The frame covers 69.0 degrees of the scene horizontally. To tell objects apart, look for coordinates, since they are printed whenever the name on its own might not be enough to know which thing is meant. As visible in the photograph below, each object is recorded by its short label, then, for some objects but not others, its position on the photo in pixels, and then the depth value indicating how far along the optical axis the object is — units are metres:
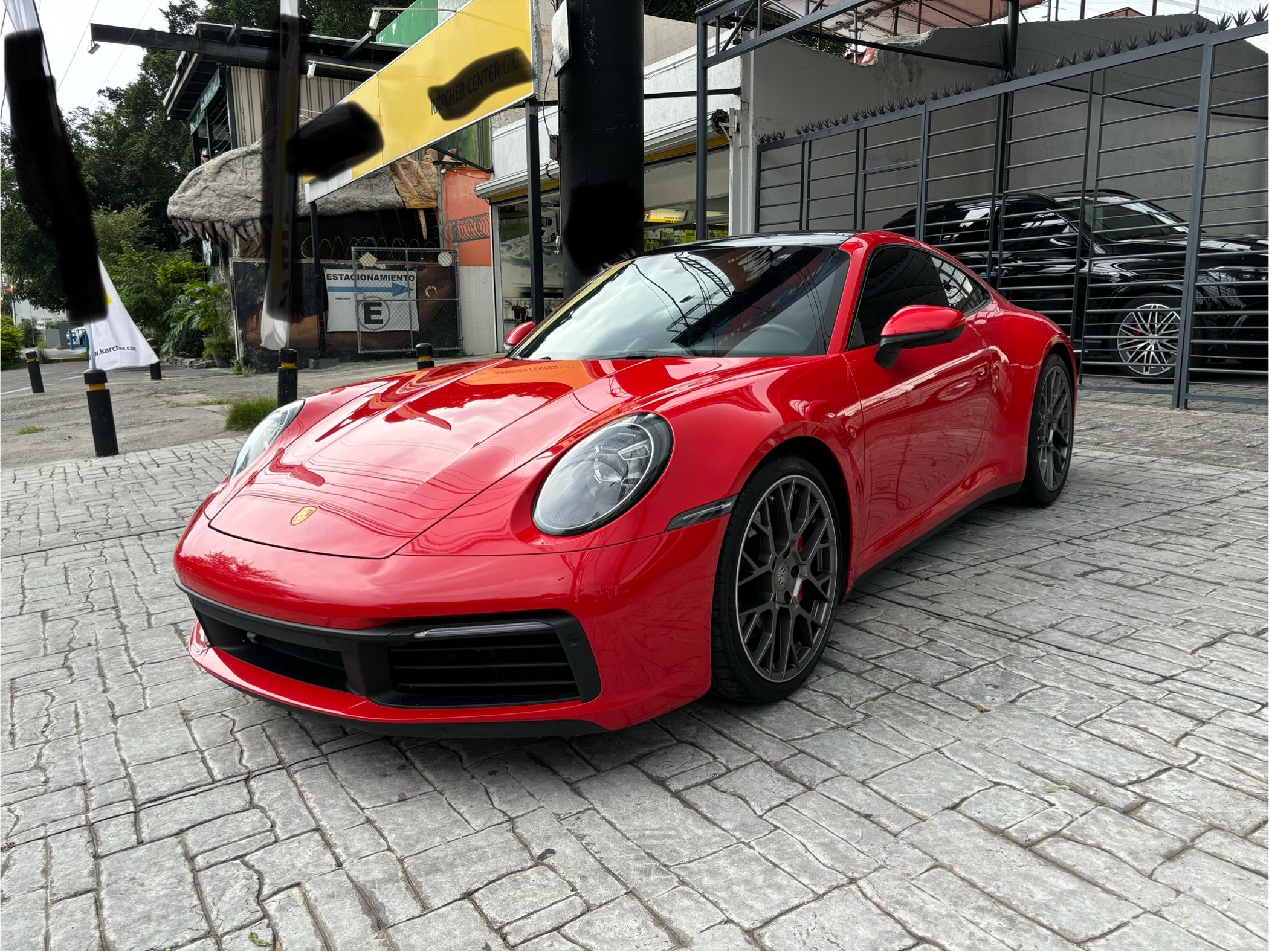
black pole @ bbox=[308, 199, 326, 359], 16.98
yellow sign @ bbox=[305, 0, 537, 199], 9.88
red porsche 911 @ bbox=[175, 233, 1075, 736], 2.20
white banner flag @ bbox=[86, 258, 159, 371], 10.37
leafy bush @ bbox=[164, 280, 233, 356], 20.05
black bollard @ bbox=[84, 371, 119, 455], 7.98
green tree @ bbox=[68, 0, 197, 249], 36.88
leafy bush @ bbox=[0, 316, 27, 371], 30.58
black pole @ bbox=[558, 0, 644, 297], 6.21
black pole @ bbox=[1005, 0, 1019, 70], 12.58
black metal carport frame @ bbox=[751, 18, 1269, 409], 7.22
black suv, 8.26
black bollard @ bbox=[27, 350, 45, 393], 17.05
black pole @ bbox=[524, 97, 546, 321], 8.54
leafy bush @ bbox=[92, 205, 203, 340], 23.55
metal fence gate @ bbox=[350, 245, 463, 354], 18.39
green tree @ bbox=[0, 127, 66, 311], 31.05
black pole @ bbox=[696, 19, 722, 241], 11.05
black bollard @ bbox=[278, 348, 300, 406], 8.14
